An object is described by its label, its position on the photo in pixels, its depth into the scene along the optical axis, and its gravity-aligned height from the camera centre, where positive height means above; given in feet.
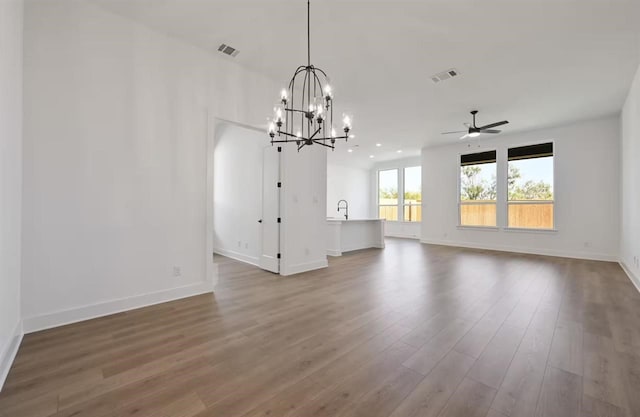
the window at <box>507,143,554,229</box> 21.85 +2.05
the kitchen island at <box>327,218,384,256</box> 21.53 -2.27
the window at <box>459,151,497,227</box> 24.88 +2.10
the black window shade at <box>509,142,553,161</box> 21.86 +5.10
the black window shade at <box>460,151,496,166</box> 24.89 +5.11
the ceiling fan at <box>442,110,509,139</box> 17.83 +5.46
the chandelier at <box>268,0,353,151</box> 8.11 +5.22
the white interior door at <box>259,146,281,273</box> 15.37 -0.11
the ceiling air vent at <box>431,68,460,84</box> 12.95 +6.83
